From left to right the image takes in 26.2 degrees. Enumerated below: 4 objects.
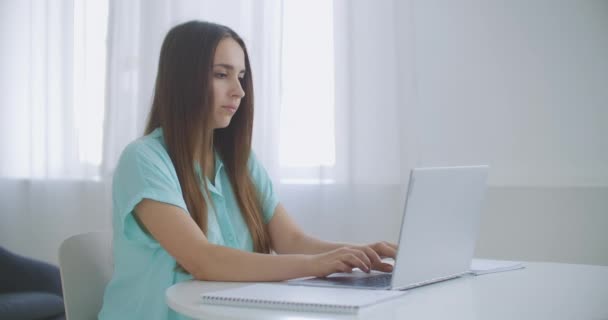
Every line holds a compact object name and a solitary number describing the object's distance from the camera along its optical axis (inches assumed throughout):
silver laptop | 86.8
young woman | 95.1
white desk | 81.4
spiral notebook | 81.1
